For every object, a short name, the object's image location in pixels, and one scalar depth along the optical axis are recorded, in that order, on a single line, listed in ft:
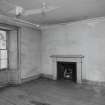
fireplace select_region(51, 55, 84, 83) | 15.71
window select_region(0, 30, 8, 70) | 14.53
